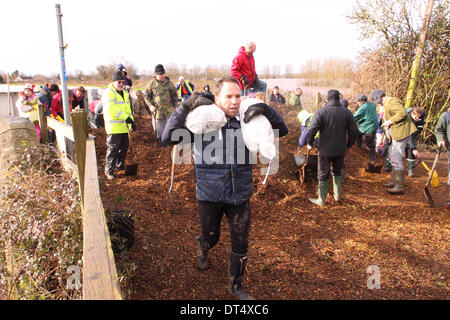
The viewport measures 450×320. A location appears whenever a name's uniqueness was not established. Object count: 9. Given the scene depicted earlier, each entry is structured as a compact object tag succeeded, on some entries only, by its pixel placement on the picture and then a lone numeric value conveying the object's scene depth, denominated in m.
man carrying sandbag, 2.59
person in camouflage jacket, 7.18
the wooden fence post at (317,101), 9.82
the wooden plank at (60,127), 4.31
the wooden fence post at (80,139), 3.28
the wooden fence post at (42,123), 6.53
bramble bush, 2.88
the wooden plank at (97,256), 1.38
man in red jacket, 5.67
